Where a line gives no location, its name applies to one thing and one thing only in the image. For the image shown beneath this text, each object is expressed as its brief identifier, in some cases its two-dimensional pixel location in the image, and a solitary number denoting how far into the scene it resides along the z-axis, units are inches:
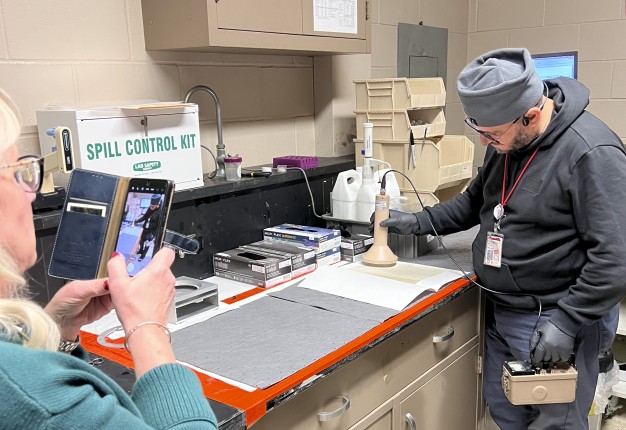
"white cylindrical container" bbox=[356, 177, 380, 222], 83.1
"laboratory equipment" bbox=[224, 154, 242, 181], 77.2
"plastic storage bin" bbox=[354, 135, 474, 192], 91.4
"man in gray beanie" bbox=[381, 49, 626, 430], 59.2
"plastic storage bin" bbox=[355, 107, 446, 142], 90.5
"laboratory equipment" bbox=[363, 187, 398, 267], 75.9
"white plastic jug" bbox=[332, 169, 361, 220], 85.0
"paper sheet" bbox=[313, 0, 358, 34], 79.9
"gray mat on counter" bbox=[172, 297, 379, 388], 48.7
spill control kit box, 59.1
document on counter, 64.3
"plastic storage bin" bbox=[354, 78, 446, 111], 89.3
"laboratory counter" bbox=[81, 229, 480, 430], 45.9
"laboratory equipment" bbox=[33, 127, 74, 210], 41.5
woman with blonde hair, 25.5
